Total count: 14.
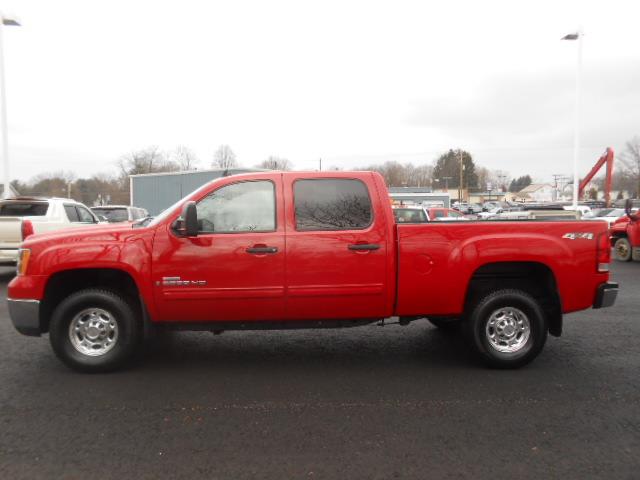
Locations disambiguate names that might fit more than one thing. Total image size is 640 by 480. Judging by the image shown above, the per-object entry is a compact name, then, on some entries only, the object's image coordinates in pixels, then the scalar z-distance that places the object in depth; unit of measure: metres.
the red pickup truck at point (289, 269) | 4.54
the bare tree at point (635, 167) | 68.12
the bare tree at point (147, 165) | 80.00
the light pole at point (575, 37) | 22.02
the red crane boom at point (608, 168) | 46.75
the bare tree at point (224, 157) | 85.11
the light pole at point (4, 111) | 19.50
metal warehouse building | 30.56
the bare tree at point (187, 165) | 85.90
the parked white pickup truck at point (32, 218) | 9.98
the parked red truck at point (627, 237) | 13.24
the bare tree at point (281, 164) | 75.72
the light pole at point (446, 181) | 108.28
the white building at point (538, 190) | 113.45
